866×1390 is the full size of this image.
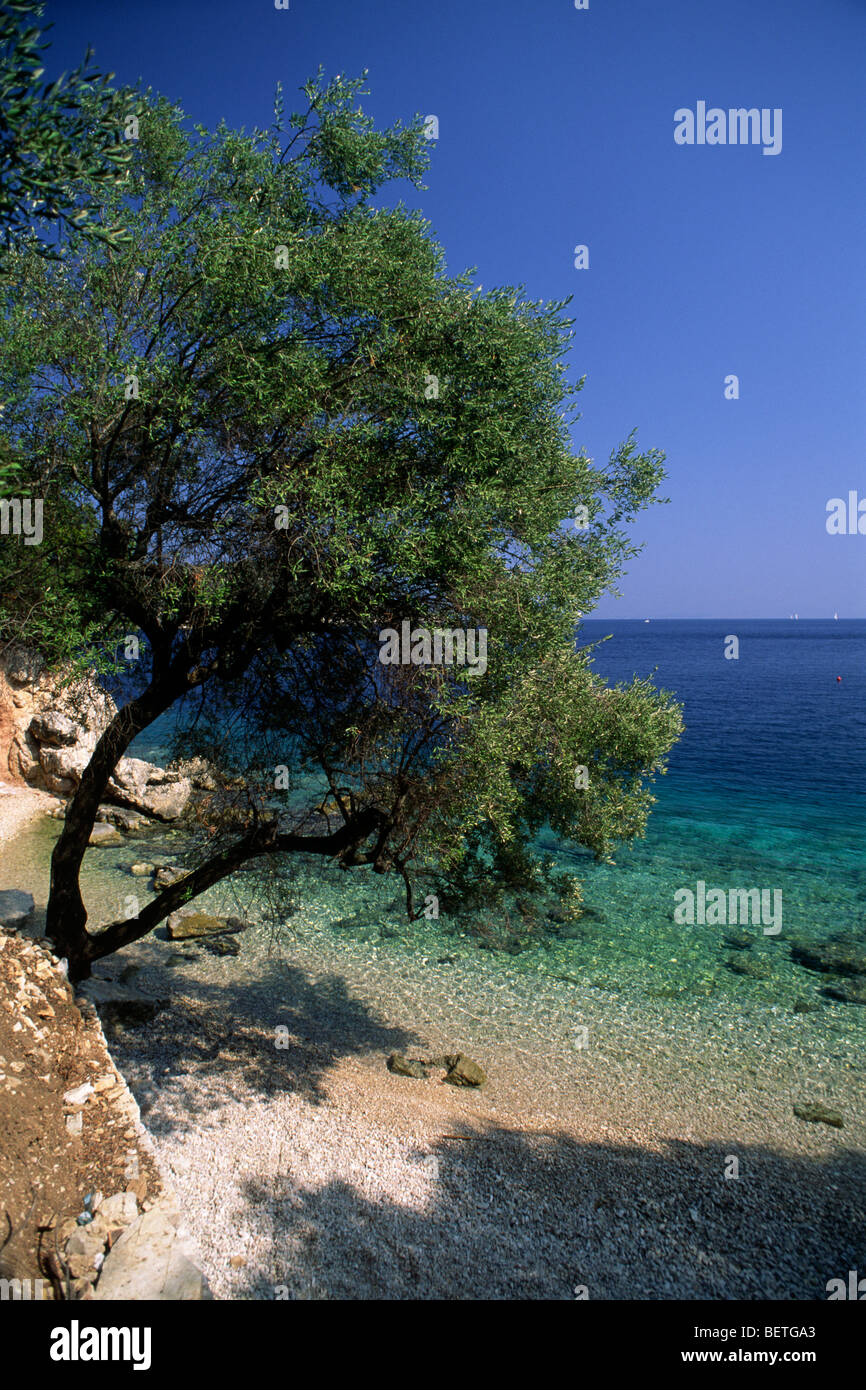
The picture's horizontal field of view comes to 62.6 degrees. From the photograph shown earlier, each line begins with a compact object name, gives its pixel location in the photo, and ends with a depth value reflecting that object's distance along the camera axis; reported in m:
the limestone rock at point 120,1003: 14.30
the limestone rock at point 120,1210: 7.46
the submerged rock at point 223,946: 19.53
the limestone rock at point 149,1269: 6.77
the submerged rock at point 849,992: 18.38
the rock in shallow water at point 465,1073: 14.21
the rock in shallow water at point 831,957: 20.11
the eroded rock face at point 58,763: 30.66
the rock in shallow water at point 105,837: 27.81
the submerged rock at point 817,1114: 13.48
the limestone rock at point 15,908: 15.39
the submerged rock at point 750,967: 19.67
